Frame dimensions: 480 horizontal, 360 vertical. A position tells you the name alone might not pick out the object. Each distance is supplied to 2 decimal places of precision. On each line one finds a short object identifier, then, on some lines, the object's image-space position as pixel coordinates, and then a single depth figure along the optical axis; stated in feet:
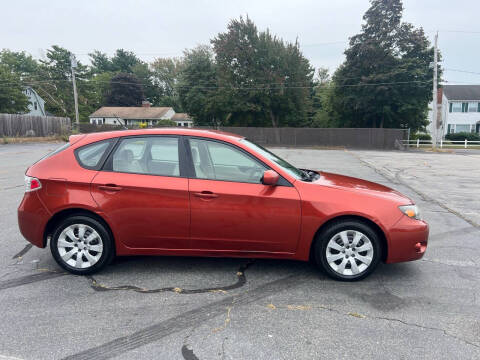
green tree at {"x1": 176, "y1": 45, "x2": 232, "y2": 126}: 127.85
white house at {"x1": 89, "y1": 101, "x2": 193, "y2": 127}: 191.42
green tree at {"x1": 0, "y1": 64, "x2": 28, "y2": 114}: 146.61
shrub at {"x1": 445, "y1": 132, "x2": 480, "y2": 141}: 128.26
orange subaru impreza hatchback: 12.50
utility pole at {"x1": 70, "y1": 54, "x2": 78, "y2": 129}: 106.32
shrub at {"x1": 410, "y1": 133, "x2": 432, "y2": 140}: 129.06
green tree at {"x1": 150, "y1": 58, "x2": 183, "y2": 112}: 262.47
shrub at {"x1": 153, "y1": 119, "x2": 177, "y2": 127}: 163.41
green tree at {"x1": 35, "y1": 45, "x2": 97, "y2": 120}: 203.32
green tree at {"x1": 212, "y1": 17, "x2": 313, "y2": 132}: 120.16
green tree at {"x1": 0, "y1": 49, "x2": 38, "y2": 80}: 200.31
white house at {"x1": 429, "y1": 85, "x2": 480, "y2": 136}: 148.15
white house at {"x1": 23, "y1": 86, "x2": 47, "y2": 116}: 178.91
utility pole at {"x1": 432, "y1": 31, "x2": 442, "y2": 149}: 91.59
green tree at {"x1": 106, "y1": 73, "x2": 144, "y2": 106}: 232.32
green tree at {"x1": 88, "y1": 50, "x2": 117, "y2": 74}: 279.49
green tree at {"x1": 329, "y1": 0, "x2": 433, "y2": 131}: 113.19
